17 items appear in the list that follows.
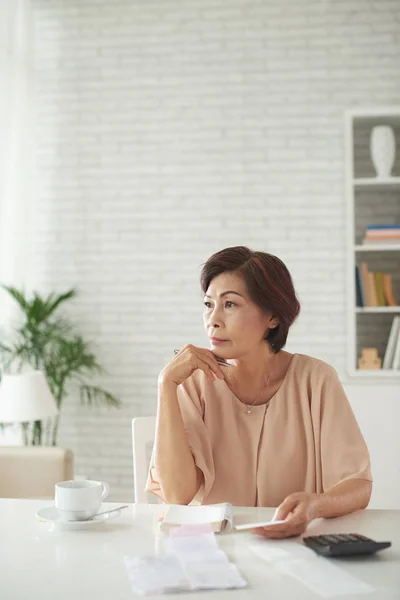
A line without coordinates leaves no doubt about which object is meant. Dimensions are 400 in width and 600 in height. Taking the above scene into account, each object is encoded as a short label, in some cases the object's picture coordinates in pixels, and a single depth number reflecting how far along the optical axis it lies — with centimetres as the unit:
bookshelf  384
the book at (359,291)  367
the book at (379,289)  368
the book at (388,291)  367
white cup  140
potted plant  382
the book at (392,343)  365
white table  104
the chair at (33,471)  278
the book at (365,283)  367
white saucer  137
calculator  117
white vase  369
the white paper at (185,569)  105
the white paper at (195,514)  138
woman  168
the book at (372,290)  367
